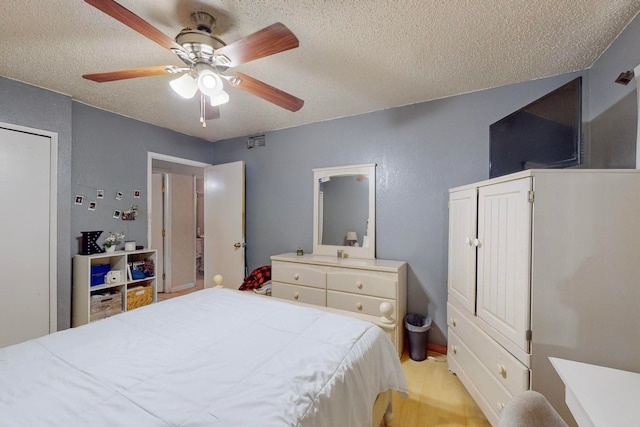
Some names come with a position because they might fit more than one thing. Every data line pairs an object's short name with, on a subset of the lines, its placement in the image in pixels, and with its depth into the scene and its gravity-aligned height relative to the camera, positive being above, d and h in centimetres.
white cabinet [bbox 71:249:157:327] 249 -80
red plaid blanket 313 -81
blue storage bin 257 -63
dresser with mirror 240 -50
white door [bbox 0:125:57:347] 215 -23
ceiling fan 116 +79
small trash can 240 -116
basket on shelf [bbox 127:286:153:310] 280 -94
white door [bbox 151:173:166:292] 434 -18
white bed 83 -63
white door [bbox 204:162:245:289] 351 -17
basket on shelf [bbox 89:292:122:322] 253 -94
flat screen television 149 +52
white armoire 122 -30
